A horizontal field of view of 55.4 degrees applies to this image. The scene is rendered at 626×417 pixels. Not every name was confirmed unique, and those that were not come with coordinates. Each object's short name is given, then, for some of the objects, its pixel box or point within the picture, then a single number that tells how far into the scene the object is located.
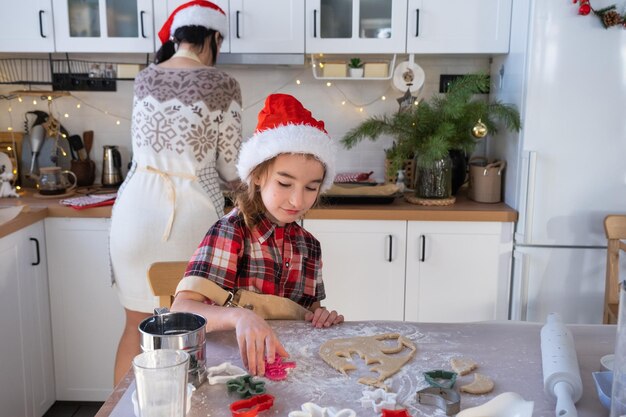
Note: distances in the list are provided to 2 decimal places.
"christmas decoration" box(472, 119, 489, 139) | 2.38
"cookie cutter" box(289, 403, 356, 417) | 0.84
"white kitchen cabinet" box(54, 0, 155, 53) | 2.57
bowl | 0.90
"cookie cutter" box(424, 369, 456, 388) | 0.94
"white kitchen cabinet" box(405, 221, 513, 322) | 2.41
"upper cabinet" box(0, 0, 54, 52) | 2.56
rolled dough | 1.00
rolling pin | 0.85
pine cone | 2.17
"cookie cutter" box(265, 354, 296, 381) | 0.98
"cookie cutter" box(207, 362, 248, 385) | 0.95
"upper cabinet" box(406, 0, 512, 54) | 2.50
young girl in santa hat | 1.28
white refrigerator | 2.24
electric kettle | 2.81
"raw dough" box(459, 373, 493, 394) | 0.93
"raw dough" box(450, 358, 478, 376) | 1.00
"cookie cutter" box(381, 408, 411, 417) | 0.84
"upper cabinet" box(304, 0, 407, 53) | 2.54
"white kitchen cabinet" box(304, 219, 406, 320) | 2.42
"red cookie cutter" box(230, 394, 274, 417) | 0.83
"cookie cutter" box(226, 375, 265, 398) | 0.90
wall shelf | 2.70
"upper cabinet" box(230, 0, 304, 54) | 2.53
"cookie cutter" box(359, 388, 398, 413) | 0.88
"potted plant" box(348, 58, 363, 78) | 2.70
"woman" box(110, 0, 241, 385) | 1.93
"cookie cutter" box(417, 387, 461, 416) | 0.87
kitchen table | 0.90
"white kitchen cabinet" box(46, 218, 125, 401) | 2.38
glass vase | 2.51
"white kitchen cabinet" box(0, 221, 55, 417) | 2.13
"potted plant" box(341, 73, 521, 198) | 2.35
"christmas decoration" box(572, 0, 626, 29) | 2.18
